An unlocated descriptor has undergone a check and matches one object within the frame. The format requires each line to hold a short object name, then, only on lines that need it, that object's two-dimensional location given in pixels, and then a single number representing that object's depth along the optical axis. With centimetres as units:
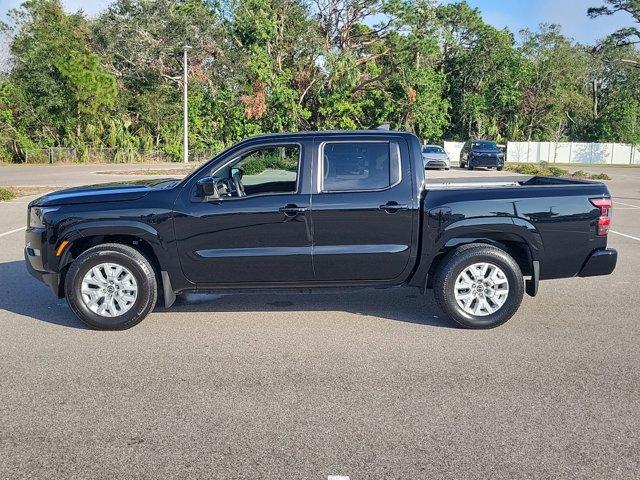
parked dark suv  3469
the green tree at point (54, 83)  4131
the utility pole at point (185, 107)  3359
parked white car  3359
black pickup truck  580
